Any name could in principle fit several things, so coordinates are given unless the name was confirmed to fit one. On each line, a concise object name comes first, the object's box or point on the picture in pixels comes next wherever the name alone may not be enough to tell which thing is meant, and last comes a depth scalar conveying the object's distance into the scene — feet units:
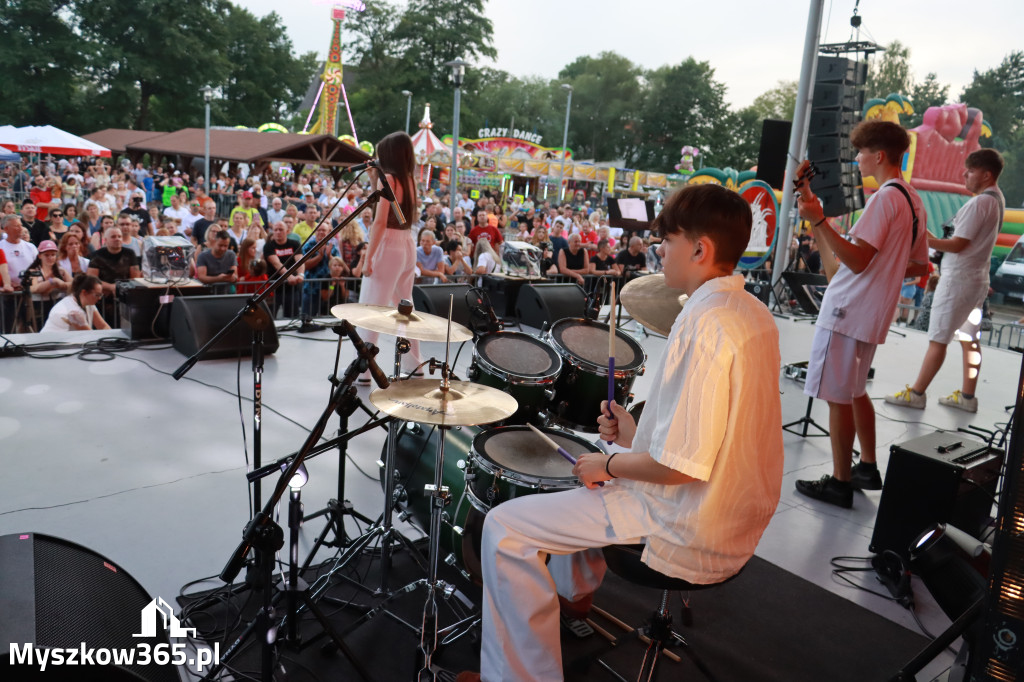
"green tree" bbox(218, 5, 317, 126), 141.38
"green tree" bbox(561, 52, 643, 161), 206.90
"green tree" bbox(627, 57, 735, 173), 197.16
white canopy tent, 56.34
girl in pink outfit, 15.62
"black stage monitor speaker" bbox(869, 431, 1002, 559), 10.83
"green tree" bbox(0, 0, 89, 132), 106.52
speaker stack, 24.98
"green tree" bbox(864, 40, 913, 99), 187.83
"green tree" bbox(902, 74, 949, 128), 171.53
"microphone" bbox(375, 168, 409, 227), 8.72
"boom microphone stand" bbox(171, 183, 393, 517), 8.48
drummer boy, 6.11
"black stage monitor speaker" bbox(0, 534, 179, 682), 5.09
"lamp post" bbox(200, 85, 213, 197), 51.31
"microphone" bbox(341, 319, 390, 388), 7.26
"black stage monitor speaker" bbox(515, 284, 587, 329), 25.00
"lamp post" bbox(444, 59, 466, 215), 39.84
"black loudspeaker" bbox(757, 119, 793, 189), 25.96
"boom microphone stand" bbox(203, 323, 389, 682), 6.04
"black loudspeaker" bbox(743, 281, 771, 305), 28.07
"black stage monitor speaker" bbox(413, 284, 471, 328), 21.90
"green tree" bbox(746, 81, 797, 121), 219.41
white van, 53.83
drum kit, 7.74
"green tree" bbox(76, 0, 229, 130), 114.83
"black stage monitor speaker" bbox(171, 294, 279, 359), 18.95
